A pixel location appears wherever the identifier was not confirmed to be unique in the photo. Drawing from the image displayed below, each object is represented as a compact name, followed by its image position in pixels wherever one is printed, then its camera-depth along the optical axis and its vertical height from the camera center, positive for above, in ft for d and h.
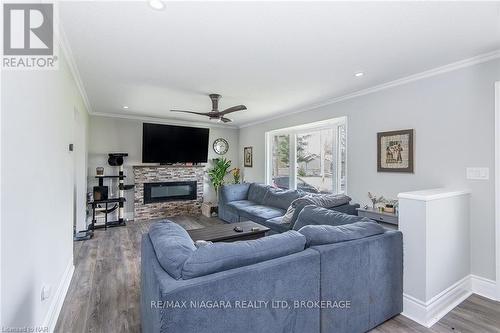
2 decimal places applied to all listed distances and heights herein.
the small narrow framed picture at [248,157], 22.45 +0.91
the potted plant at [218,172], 21.69 -0.48
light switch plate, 8.46 -0.19
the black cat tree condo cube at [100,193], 16.47 -1.78
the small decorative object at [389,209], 10.73 -1.81
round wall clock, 23.16 +1.94
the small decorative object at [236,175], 22.59 -0.75
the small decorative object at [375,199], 11.71 -1.54
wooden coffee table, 9.39 -2.65
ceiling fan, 12.49 +2.72
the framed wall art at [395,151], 10.68 +0.73
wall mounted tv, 18.72 +1.80
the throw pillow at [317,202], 11.54 -1.69
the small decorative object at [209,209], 20.12 -3.50
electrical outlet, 6.14 -3.18
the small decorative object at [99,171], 17.24 -0.33
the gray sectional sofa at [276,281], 4.26 -2.31
